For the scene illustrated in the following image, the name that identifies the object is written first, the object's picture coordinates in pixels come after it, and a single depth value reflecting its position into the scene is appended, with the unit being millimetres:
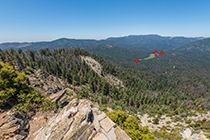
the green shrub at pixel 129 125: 23356
